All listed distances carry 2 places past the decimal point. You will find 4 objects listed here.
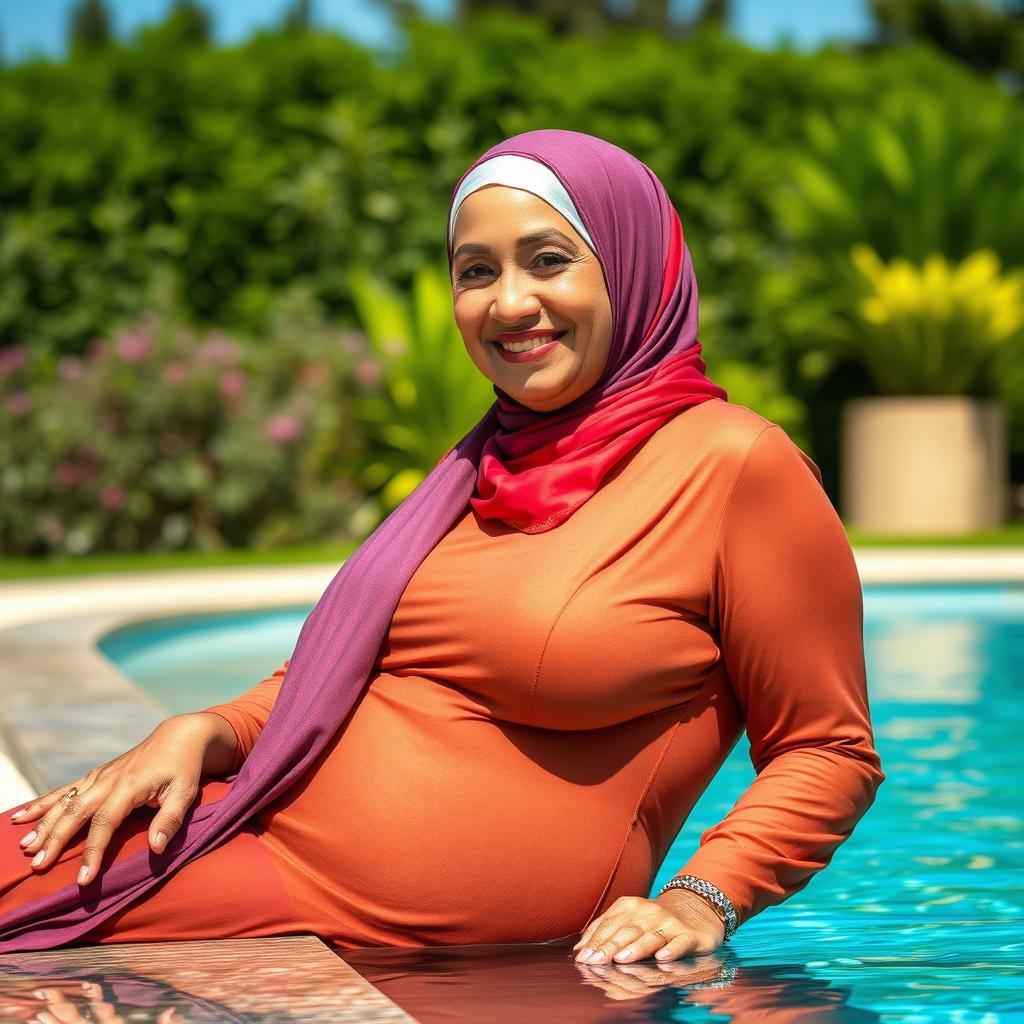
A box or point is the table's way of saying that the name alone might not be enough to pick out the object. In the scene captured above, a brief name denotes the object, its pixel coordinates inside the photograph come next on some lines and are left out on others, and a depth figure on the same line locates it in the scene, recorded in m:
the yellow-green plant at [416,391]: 10.48
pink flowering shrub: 9.88
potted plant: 11.51
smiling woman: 2.06
